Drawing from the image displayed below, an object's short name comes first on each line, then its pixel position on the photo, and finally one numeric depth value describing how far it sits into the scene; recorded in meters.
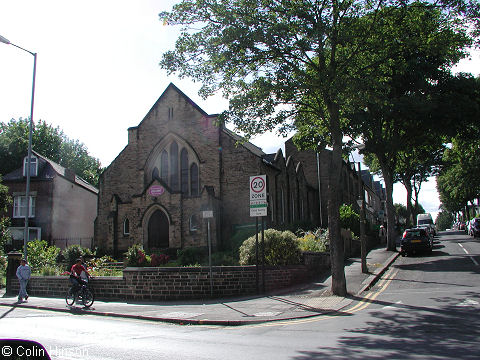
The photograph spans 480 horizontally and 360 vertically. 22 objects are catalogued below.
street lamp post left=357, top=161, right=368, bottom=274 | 17.44
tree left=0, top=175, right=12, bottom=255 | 26.26
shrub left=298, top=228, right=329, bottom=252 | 19.02
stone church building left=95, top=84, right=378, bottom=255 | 26.38
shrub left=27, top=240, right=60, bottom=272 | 22.58
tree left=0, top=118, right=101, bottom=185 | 45.31
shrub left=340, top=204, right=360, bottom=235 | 27.28
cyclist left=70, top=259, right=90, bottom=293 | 14.20
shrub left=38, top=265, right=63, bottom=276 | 18.45
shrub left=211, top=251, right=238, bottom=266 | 18.58
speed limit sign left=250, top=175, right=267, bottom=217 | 13.80
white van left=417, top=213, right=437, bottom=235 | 50.59
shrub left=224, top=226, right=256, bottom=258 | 24.17
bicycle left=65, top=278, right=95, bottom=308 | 13.60
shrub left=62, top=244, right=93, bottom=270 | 25.14
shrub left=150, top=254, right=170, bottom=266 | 22.31
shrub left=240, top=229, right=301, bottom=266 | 15.66
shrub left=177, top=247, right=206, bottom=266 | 22.97
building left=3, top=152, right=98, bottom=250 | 32.78
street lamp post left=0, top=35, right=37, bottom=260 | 17.78
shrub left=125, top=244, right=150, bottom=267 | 21.00
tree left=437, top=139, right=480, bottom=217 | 34.56
